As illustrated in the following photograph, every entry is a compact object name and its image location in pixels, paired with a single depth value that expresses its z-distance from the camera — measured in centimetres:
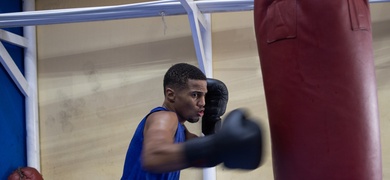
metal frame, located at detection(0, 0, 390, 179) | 269
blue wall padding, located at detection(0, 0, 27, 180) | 312
